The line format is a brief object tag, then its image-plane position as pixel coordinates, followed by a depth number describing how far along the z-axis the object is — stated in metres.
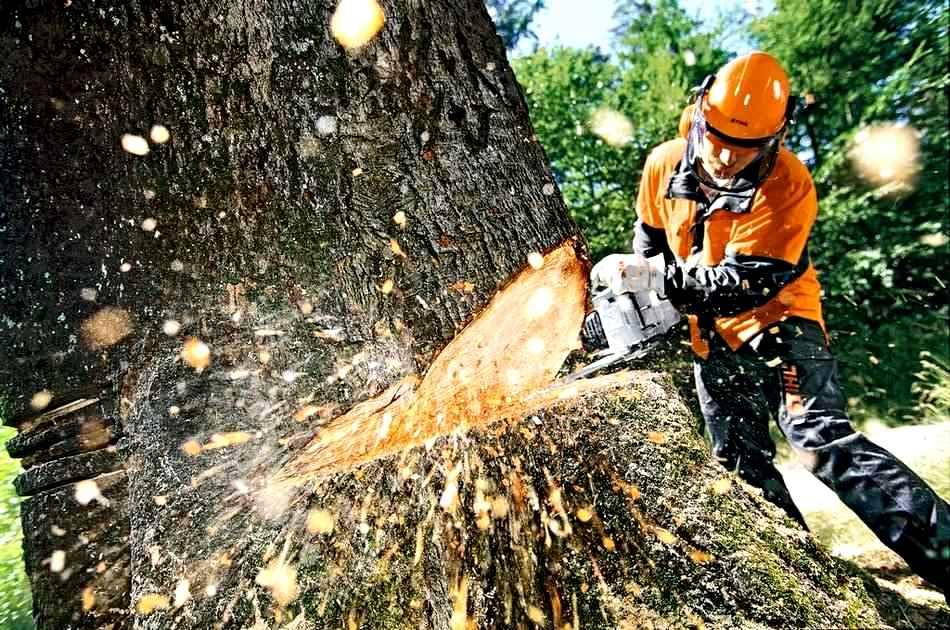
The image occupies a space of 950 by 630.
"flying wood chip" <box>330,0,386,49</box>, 1.29
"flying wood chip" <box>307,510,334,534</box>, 1.07
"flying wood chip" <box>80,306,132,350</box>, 1.48
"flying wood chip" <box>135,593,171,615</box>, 1.12
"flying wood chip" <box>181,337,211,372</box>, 1.26
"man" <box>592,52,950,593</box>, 1.81
